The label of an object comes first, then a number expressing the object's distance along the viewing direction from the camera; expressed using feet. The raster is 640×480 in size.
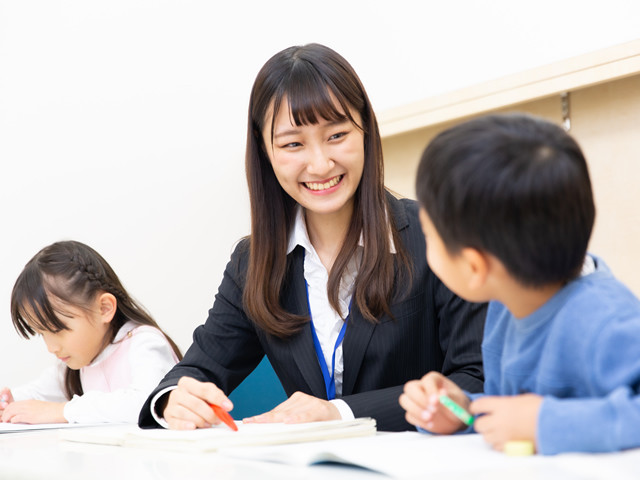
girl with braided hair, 6.35
